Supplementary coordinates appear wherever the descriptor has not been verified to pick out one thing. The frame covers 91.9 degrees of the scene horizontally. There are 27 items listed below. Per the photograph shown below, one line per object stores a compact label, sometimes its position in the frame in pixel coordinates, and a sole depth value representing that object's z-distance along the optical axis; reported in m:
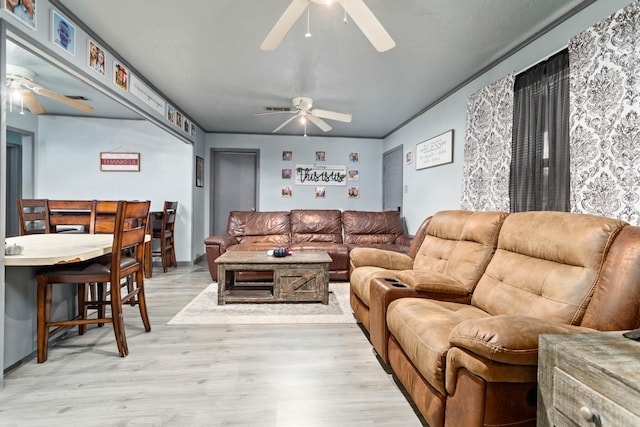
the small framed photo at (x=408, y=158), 4.79
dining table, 1.71
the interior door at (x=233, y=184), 6.00
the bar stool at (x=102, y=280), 1.98
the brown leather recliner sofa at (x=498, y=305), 1.08
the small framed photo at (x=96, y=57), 2.51
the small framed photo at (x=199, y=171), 5.39
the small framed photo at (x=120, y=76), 2.87
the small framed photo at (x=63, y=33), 2.13
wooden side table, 0.77
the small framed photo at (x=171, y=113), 4.07
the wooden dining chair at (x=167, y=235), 4.45
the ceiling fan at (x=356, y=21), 1.67
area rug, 2.76
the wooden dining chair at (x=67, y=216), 2.69
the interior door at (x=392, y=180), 5.31
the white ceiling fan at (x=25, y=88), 3.15
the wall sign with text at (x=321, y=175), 6.05
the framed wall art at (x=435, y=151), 3.66
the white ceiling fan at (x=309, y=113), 3.79
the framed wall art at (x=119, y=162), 4.99
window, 2.14
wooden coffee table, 3.14
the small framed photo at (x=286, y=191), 6.03
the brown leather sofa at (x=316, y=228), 4.74
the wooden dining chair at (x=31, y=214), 2.75
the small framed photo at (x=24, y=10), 1.76
